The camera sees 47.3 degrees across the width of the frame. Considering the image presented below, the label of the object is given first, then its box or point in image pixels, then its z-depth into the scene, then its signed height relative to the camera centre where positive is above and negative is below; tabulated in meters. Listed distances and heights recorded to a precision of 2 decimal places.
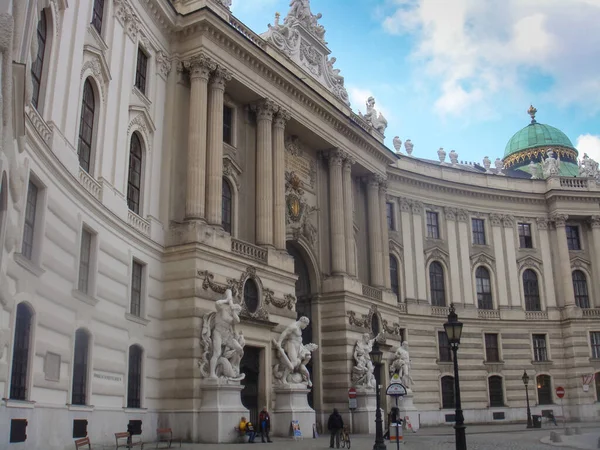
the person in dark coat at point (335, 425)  24.02 -0.59
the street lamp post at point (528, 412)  40.85 -0.47
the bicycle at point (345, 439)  24.66 -1.10
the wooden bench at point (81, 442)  17.94 -0.79
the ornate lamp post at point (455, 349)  16.47 +1.41
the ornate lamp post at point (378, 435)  21.62 -0.87
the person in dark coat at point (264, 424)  26.33 -0.57
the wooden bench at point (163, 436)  23.64 -0.88
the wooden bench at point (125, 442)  20.39 -0.98
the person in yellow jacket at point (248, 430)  25.52 -0.76
